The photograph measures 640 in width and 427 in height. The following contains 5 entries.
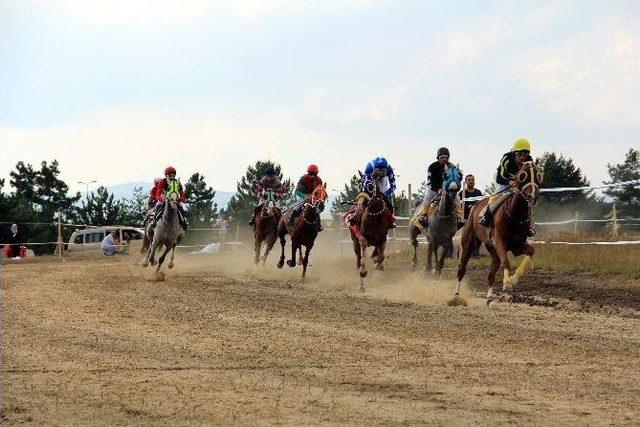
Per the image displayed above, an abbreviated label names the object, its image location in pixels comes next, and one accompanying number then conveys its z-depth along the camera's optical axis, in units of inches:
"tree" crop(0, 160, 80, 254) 3735.2
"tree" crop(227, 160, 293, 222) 4032.7
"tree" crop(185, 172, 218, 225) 3837.4
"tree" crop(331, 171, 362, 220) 4519.2
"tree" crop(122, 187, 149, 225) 4346.0
